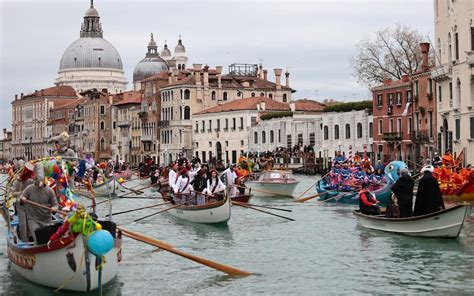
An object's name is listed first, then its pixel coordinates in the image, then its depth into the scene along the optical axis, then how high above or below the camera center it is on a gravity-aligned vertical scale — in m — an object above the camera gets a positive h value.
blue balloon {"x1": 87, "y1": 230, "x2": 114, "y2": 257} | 14.03 -1.13
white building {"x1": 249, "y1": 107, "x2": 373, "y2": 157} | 73.12 +1.99
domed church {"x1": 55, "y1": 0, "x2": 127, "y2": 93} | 157.75 +14.94
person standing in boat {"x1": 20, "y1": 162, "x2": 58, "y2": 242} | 15.71 -0.59
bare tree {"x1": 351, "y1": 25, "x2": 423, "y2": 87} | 71.69 +6.86
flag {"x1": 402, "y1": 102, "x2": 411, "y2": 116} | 62.45 +2.85
